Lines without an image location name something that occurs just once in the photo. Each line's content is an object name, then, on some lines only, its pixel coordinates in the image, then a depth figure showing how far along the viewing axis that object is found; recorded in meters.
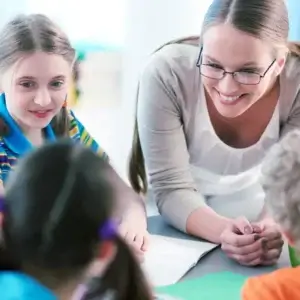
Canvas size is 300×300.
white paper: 1.52
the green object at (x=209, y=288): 1.47
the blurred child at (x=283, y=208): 1.29
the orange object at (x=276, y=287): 1.28
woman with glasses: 1.59
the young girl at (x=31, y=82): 1.55
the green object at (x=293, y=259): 1.49
